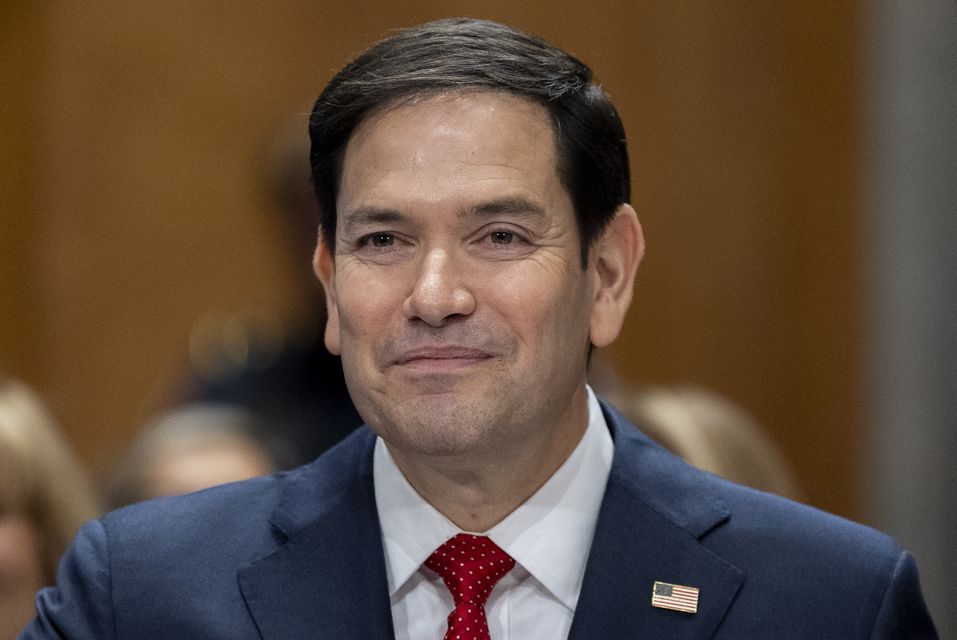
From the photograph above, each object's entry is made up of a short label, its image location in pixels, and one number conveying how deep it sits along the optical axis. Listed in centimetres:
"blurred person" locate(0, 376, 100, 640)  712
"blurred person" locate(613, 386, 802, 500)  794
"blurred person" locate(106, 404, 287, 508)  820
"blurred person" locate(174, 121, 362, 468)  947
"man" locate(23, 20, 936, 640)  550
